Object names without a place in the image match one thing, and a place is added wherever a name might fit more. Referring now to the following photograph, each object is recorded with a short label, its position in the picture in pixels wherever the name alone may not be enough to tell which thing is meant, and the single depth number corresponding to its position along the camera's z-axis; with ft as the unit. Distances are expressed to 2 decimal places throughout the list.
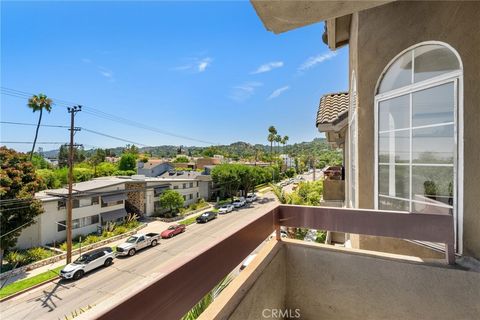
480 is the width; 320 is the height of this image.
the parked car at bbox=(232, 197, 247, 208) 107.76
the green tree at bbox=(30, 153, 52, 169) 156.46
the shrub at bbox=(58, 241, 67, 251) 57.44
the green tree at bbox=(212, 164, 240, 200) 115.24
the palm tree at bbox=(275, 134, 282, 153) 225.89
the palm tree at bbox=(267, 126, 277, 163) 208.65
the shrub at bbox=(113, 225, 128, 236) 69.65
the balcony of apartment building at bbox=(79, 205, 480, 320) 5.46
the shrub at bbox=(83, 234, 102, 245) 62.34
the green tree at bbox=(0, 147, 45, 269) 47.16
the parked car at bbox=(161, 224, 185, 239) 67.86
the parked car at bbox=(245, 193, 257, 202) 124.07
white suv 44.24
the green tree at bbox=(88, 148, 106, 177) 197.82
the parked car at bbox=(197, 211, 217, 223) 83.41
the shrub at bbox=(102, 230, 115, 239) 67.26
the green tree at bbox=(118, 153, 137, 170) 189.78
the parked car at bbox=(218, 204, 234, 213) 97.90
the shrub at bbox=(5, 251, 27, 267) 49.50
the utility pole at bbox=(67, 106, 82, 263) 45.01
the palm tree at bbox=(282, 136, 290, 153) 257.85
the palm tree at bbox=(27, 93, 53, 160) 94.43
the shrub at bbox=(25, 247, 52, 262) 51.52
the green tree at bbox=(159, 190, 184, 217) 89.86
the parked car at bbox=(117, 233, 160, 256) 55.16
